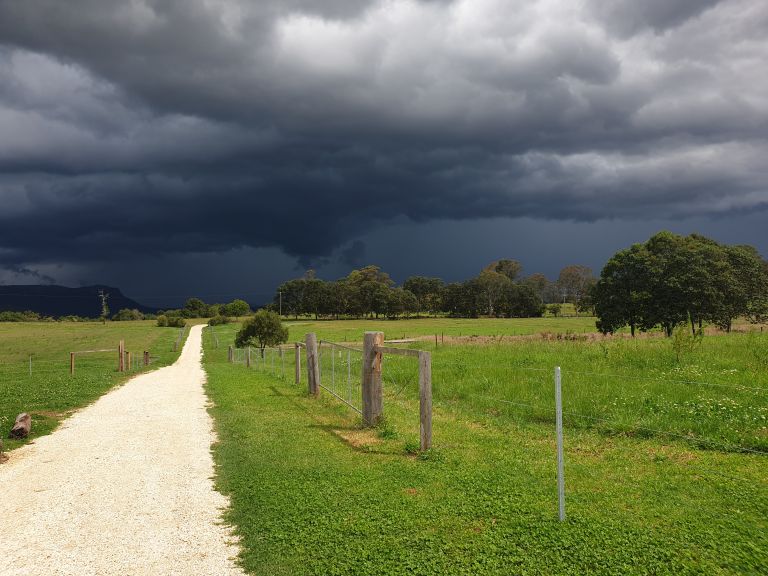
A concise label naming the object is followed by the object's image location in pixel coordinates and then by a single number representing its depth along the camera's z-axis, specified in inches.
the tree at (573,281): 6373.0
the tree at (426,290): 6456.7
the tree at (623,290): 2100.1
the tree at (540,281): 6973.4
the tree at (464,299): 5743.1
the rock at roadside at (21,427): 506.9
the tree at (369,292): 5556.1
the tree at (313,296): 5920.3
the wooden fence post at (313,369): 746.2
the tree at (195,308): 6288.9
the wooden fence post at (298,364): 885.8
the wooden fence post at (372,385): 514.3
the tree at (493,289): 5649.6
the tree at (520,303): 5398.6
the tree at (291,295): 6220.5
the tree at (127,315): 6525.6
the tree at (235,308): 5851.4
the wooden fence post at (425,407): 408.5
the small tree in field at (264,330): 1891.0
